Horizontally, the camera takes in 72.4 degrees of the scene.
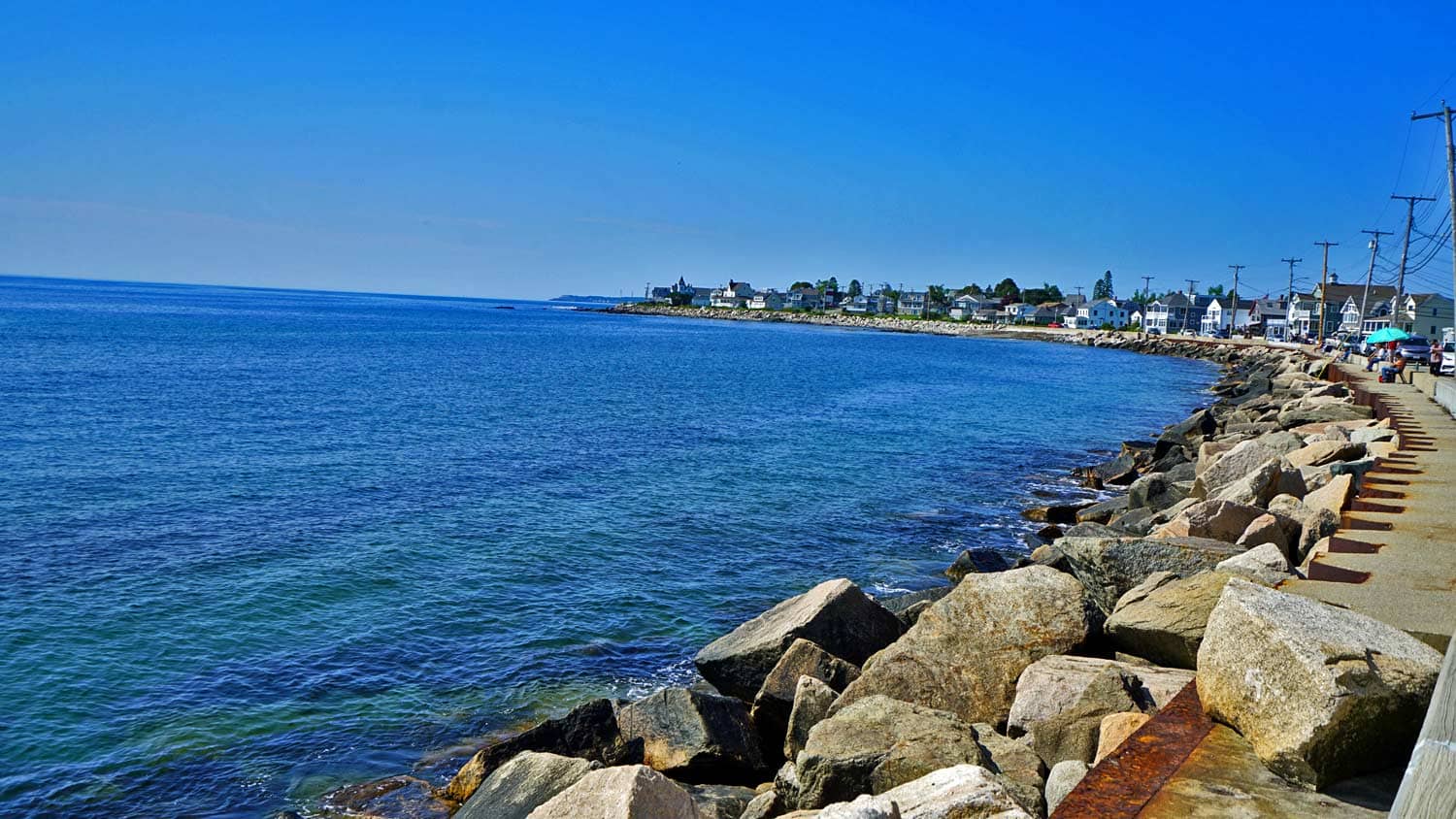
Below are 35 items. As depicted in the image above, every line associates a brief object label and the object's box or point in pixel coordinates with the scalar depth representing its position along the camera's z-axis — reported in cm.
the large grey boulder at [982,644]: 820
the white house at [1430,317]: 10175
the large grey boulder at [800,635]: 998
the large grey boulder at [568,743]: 883
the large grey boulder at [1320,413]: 2578
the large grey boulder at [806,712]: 849
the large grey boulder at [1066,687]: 697
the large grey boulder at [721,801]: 735
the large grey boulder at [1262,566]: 812
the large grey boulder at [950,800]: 453
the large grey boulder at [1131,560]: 957
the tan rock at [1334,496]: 1183
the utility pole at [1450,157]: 3111
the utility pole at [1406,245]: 6100
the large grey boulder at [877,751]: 630
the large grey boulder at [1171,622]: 758
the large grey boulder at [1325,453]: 1577
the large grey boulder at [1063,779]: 577
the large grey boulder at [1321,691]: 469
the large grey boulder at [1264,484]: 1327
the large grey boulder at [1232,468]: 1623
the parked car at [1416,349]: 5350
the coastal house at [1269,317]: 14025
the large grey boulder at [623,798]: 501
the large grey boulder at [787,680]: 926
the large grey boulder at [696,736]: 865
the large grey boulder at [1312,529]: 1084
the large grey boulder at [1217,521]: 1140
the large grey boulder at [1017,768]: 595
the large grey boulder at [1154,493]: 1862
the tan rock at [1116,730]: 606
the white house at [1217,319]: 14862
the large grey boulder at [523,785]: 681
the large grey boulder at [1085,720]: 676
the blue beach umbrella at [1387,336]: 4969
